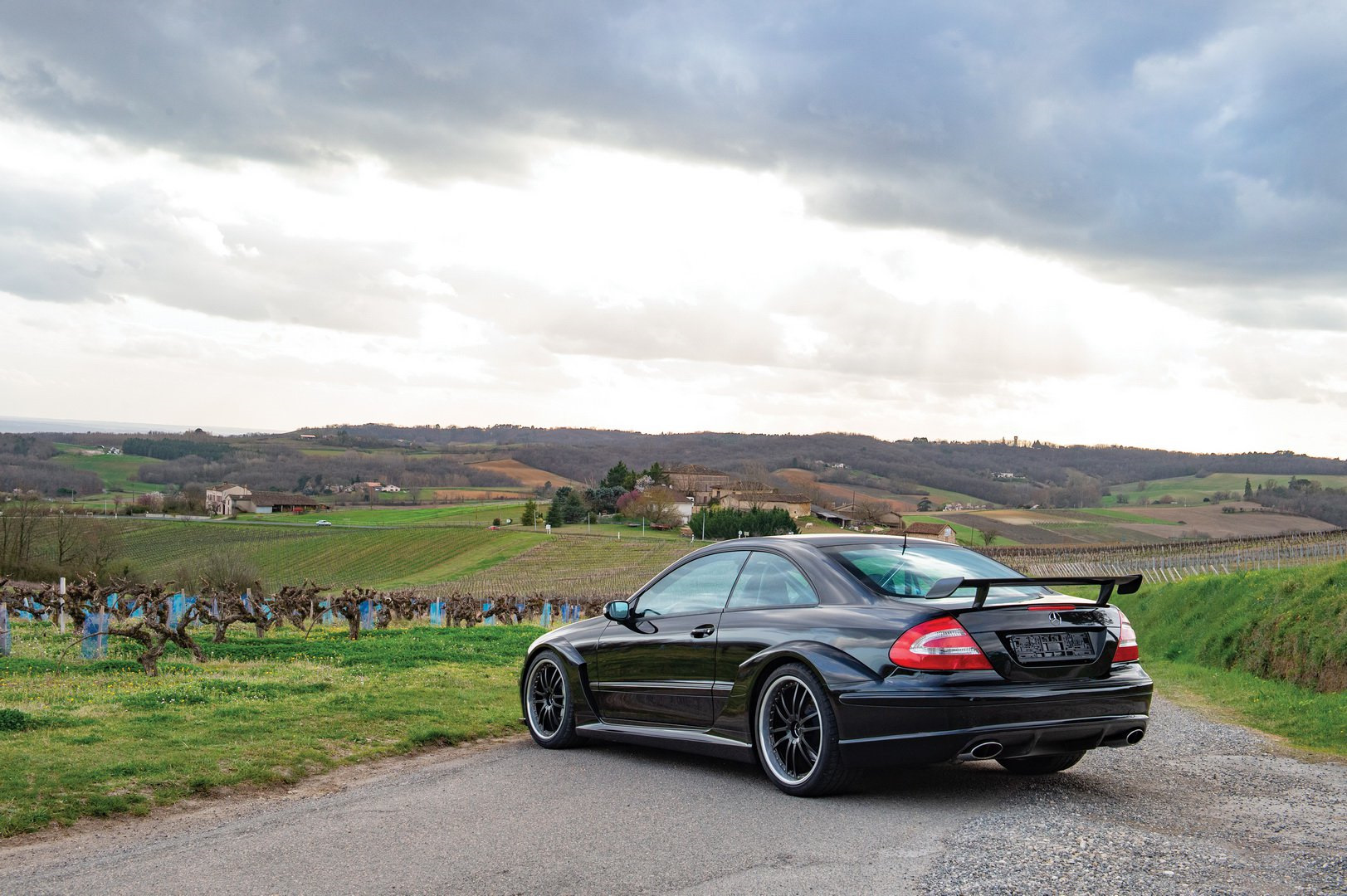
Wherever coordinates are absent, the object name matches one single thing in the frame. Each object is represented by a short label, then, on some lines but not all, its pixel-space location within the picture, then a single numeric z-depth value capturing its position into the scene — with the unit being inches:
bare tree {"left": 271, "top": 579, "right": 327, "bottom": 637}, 937.5
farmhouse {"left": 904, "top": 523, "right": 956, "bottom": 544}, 3503.9
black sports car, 253.6
